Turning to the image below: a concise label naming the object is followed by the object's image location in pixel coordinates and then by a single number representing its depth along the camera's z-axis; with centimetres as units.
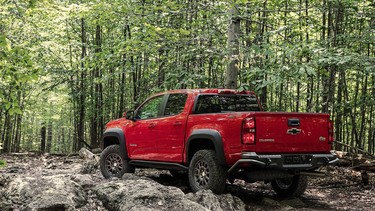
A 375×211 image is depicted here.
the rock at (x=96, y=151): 1676
